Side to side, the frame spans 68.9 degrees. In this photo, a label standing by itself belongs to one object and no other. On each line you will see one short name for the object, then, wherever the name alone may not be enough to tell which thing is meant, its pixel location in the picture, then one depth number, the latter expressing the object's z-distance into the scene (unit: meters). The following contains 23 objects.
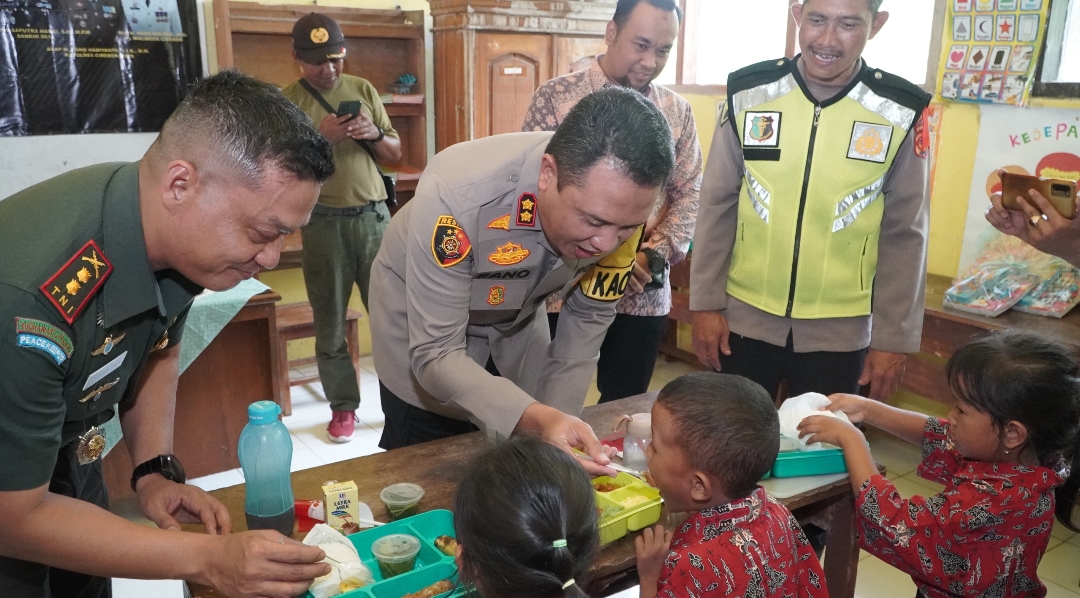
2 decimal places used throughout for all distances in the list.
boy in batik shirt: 1.32
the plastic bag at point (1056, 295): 2.97
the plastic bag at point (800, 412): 1.74
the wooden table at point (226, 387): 3.19
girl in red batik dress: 1.52
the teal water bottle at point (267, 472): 1.34
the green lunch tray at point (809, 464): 1.66
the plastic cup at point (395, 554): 1.27
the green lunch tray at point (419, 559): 1.21
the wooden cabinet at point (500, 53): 4.27
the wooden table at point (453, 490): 1.42
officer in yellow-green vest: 2.09
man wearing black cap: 3.74
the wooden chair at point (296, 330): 3.97
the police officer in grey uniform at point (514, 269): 1.41
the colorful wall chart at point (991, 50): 3.16
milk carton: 1.40
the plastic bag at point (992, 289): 3.06
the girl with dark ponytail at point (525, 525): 1.07
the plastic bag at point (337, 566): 1.19
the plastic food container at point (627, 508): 1.40
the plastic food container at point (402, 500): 1.45
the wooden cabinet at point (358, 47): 3.99
